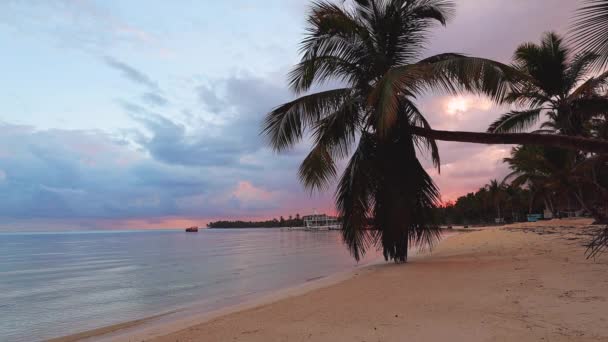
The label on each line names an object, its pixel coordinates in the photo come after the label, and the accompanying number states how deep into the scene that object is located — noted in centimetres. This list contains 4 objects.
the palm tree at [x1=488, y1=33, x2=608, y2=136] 1279
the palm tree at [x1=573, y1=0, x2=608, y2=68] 346
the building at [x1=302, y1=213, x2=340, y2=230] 15354
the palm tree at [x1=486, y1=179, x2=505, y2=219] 7061
